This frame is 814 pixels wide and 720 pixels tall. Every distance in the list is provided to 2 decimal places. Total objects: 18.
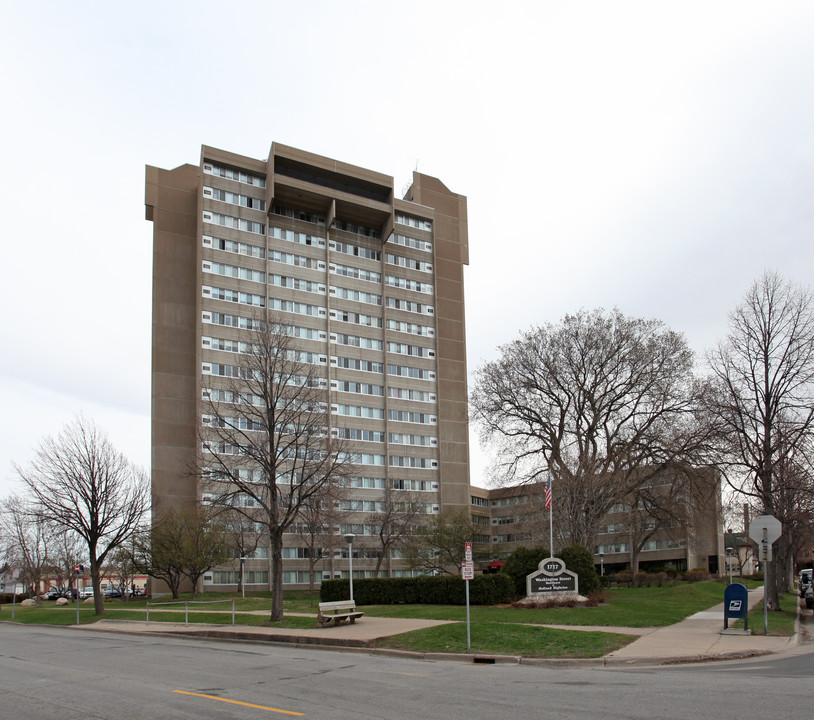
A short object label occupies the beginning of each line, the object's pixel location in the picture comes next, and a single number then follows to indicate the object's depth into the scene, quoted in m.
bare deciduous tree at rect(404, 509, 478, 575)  51.66
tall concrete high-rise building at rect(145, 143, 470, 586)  68.62
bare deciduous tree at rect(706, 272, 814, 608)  27.39
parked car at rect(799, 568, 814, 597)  32.81
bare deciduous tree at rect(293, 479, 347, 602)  46.51
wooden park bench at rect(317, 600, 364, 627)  22.95
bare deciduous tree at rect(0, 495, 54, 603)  65.69
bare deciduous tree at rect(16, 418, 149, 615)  34.75
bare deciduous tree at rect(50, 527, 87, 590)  69.19
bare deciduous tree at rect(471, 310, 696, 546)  37.81
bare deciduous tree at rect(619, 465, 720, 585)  37.06
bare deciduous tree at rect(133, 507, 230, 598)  46.03
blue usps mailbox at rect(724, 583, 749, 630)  20.05
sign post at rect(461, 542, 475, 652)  17.44
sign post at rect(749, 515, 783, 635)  19.34
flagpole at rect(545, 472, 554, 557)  29.73
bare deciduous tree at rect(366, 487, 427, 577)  58.16
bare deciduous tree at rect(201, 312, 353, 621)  25.83
